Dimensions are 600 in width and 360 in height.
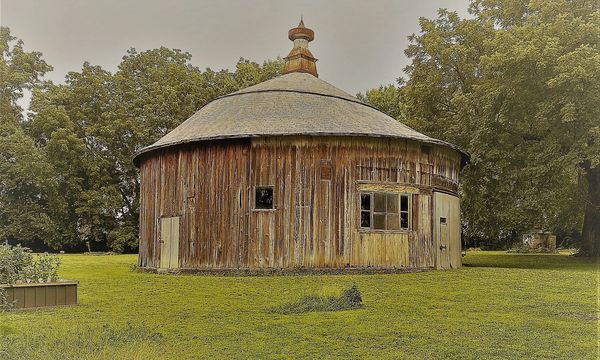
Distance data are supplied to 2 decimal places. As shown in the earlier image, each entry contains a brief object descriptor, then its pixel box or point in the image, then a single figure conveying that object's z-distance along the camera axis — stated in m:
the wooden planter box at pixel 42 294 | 10.33
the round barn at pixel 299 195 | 18.52
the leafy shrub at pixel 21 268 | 10.38
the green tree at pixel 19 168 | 40.47
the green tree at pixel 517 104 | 21.52
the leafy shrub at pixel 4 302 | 10.02
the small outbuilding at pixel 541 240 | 46.25
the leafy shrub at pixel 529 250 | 42.90
